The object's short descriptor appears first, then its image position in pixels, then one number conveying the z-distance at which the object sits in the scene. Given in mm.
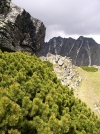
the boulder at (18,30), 16616
